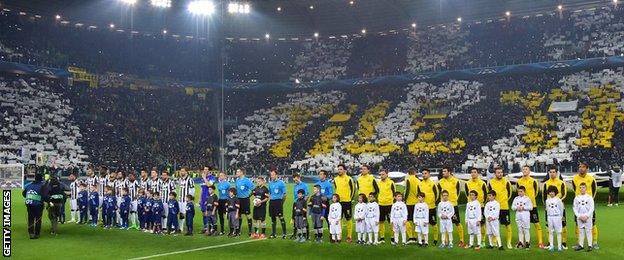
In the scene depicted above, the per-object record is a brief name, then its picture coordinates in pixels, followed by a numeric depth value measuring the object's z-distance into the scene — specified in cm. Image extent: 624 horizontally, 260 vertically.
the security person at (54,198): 2016
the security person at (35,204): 1941
